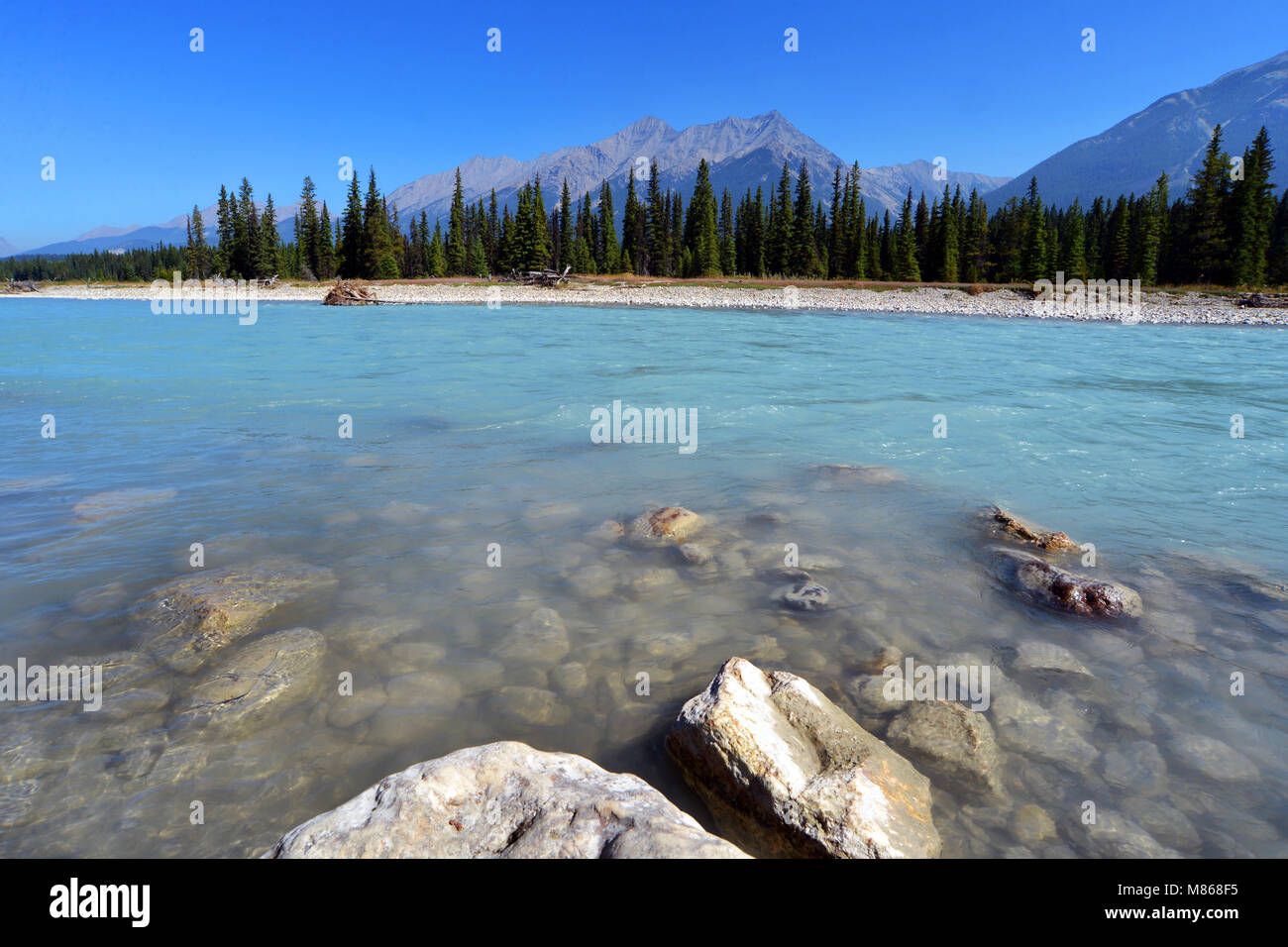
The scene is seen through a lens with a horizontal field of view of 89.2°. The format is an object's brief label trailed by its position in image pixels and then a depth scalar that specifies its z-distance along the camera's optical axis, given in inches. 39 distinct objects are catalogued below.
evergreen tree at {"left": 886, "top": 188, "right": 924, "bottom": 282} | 3097.9
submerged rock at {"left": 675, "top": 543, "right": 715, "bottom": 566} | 270.8
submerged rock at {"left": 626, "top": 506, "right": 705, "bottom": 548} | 290.0
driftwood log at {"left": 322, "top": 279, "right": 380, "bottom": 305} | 2214.6
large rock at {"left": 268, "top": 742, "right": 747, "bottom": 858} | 101.5
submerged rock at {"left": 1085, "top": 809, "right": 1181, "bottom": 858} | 134.2
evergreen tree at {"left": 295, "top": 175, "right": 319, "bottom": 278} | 3567.9
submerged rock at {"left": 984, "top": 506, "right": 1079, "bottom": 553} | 282.7
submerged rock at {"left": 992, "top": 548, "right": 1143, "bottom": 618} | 227.5
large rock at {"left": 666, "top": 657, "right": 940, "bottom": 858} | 127.7
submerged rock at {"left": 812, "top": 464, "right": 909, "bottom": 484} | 390.0
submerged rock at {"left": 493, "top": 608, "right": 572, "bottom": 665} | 203.8
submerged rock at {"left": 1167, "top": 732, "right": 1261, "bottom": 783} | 156.0
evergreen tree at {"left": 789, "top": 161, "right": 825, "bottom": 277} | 3287.4
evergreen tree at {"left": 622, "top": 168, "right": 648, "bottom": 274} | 3669.0
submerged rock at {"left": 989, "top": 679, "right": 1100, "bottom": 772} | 162.2
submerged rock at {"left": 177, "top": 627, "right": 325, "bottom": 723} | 171.6
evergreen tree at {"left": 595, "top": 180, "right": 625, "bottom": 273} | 3507.4
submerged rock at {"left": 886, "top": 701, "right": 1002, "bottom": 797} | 153.3
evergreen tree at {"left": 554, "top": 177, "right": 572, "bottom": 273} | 3670.3
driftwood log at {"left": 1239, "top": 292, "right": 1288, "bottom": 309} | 1905.8
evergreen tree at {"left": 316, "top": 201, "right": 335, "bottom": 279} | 3631.9
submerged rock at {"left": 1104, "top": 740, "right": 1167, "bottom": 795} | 152.8
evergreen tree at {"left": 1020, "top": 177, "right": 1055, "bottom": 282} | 2773.1
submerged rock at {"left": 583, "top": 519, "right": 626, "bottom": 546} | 292.2
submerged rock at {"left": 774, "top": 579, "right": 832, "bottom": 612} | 235.9
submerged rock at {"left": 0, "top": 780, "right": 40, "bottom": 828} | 135.6
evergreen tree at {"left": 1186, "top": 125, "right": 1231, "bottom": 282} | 2409.0
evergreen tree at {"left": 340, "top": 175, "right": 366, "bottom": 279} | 3203.7
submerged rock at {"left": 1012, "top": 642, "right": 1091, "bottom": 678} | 197.3
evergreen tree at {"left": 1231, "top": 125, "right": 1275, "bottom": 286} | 2331.4
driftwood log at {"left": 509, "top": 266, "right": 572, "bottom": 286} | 2881.4
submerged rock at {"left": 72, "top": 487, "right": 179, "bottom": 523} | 307.6
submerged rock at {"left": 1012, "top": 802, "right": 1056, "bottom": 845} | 138.5
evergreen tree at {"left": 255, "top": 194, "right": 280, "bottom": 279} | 3422.7
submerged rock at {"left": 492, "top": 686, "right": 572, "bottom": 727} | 174.7
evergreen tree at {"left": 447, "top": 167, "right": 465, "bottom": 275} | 3558.1
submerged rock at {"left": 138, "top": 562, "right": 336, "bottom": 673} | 199.3
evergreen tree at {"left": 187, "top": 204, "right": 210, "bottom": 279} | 3929.6
